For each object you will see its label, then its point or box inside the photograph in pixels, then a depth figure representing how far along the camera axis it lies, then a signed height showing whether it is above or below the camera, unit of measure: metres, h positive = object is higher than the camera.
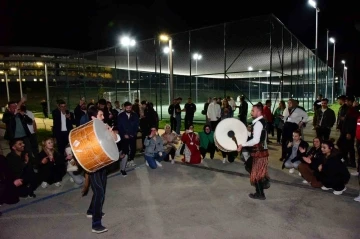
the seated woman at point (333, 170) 5.56 -1.39
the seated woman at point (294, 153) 7.05 -1.33
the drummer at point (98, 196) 4.30 -1.39
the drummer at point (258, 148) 5.05 -0.87
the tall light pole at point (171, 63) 11.21 +1.47
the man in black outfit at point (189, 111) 13.16 -0.47
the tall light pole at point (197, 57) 18.45 +2.91
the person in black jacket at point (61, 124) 7.90 -0.58
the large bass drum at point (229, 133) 5.77 -0.67
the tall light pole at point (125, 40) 15.54 +3.35
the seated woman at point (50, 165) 6.31 -1.36
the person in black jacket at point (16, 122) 7.27 -0.47
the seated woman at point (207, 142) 8.59 -1.24
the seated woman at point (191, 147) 8.16 -1.32
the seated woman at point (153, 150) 7.88 -1.33
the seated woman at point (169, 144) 8.40 -1.27
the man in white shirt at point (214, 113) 11.82 -0.51
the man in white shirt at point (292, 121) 8.05 -0.62
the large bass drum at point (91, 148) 4.11 -0.65
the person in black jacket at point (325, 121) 8.49 -0.67
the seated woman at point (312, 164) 6.04 -1.42
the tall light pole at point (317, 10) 17.05 +5.50
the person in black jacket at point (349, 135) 7.25 -0.94
